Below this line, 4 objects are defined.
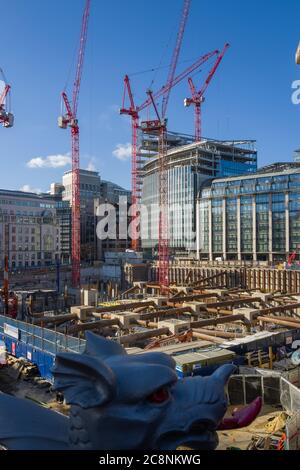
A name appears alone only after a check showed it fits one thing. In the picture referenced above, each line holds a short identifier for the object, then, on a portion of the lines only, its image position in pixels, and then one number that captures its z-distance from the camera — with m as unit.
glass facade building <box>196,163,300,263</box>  69.19
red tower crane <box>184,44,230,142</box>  98.04
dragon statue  4.51
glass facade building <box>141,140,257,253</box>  87.88
